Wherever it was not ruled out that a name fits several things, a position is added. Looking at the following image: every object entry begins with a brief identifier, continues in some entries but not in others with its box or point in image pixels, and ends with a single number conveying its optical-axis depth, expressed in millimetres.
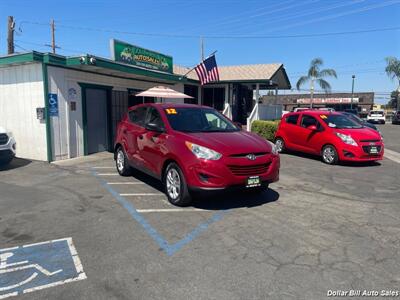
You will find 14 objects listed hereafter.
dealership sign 12156
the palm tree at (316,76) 39062
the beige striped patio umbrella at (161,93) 12850
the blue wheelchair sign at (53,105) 9912
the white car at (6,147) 8781
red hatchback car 9883
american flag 15281
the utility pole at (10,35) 23891
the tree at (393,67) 50281
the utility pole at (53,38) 32759
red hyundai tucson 5227
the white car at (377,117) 41250
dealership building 9898
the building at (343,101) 59906
